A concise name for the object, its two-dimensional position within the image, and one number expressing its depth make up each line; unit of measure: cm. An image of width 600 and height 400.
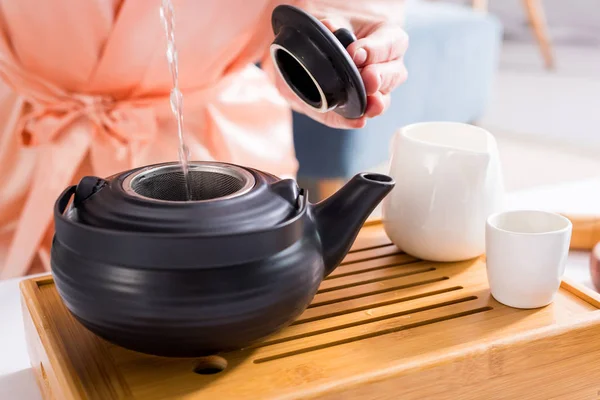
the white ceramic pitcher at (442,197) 89
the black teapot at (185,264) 62
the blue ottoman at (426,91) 235
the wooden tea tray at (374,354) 67
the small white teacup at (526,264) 78
